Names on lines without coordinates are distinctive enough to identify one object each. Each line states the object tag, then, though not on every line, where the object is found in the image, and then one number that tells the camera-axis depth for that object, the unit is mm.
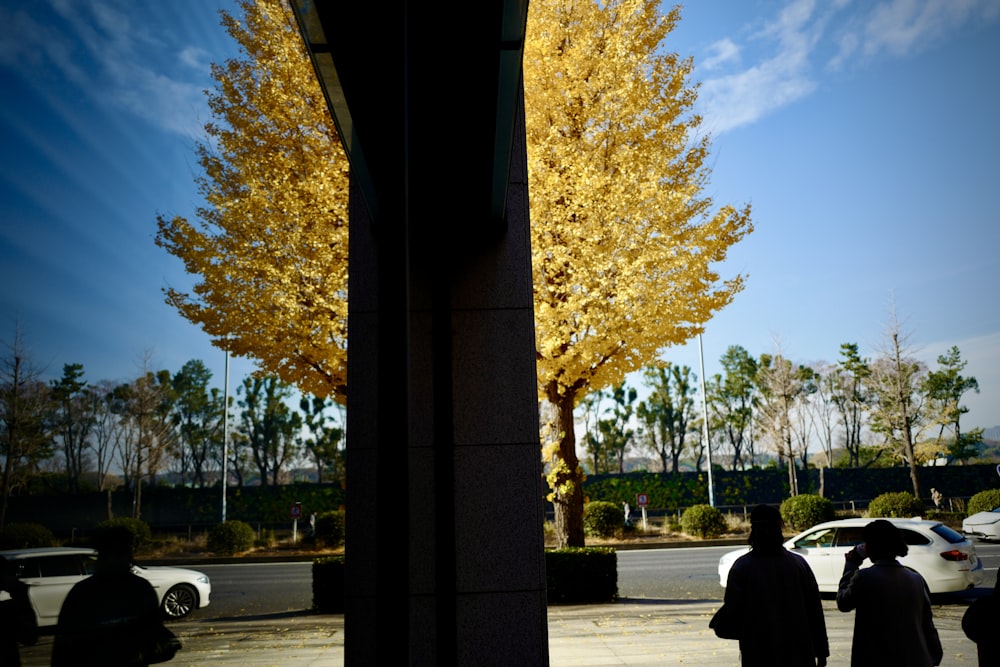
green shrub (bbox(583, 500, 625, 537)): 19891
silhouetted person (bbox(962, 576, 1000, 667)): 2557
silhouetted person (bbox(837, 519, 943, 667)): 3139
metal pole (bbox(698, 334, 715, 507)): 25506
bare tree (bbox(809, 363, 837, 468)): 40531
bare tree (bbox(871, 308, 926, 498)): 25938
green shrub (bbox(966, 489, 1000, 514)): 19406
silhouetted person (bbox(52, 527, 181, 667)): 2959
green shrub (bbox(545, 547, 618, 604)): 10047
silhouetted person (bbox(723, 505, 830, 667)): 3135
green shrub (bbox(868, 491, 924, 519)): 18188
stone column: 4211
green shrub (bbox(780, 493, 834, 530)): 18531
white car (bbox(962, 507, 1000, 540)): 16219
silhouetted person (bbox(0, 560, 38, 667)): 2549
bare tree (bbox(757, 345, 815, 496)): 29172
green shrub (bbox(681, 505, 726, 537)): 20047
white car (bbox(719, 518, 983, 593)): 9180
